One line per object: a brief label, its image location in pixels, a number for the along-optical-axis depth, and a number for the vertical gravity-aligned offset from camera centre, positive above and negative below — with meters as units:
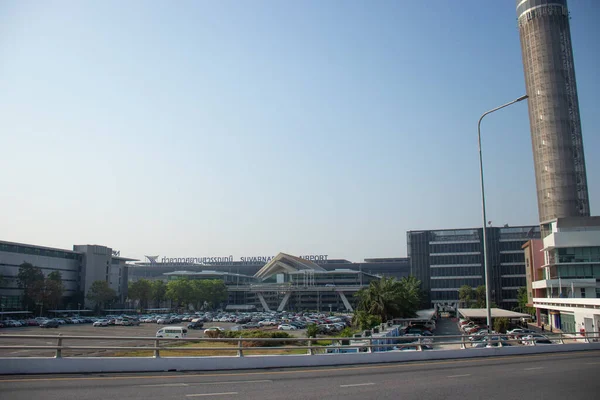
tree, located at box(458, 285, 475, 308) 117.75 -4.73
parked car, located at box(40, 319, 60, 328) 75.44 -6.83
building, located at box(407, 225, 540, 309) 130.25 +3.19
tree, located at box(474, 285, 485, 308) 112.88 -5.07
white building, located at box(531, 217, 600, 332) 74.69 +1.56
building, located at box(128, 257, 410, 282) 194.88 +3.23
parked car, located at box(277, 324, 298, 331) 77.12 -7.75
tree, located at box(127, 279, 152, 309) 123.94 -3.15
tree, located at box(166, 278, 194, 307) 125.38 -3.52
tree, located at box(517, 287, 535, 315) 105.88 -5.87
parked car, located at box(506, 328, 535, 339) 59.64 -6.66
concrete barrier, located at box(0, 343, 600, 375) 14.55 -2.86
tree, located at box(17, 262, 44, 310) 94.50 -0.61
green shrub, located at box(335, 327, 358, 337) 46.65 -5.37
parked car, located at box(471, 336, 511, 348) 26.86 -3.49
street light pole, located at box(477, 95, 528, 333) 27.87 +4.06
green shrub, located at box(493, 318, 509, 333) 62.94 -6.31
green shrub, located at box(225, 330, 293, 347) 40.69 -5.40
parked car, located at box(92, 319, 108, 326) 80.09 -7.13
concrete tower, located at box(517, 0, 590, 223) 103.00 +32.96
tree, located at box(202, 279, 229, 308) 131.12 -3.75
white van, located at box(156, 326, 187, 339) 56.84 -6.17
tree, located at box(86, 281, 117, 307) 111.94 -3.33
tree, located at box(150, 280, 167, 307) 128.25 -3.43
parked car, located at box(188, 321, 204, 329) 78.79 -7.48
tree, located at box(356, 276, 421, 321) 60.41 -3.00
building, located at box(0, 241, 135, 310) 100.19 +2.42
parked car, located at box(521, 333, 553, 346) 29.33 -3.91
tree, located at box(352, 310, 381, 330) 55.01 -4.94
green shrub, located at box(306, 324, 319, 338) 48.01 -5.22
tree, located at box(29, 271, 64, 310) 94.44 -2.50
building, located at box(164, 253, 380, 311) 149.62 -3.02
